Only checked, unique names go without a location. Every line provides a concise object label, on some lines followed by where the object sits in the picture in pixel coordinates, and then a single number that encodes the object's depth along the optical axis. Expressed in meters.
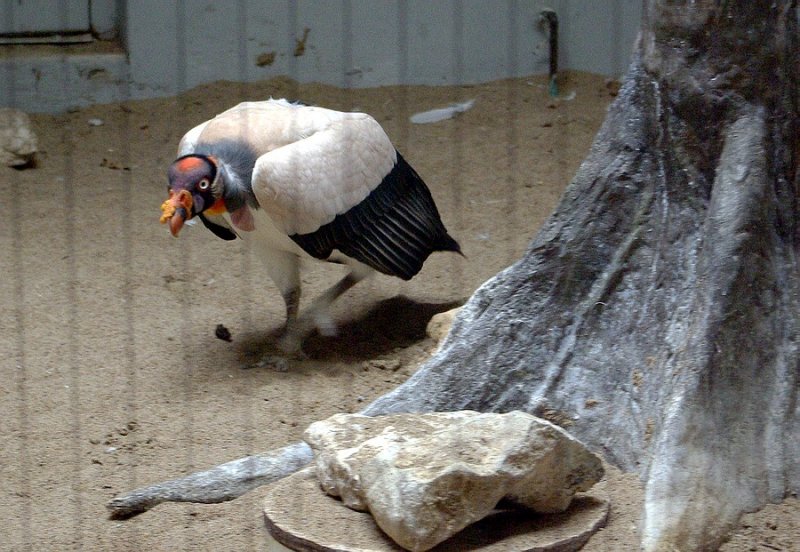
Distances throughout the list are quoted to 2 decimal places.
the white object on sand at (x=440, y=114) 12.63
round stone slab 4.87
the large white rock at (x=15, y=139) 11.56
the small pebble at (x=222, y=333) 8.63
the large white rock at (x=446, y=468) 4.69
